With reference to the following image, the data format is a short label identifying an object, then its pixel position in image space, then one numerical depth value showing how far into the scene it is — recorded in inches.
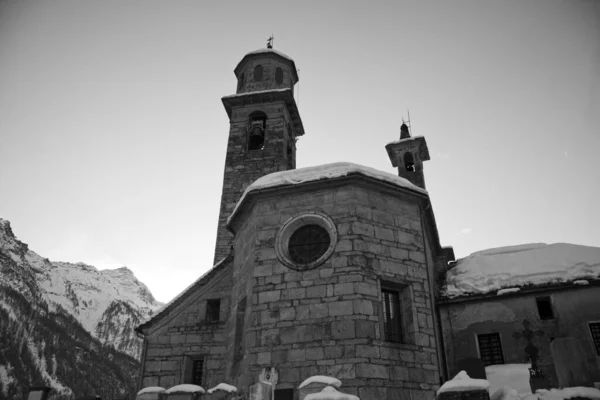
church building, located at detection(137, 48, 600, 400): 358.9
